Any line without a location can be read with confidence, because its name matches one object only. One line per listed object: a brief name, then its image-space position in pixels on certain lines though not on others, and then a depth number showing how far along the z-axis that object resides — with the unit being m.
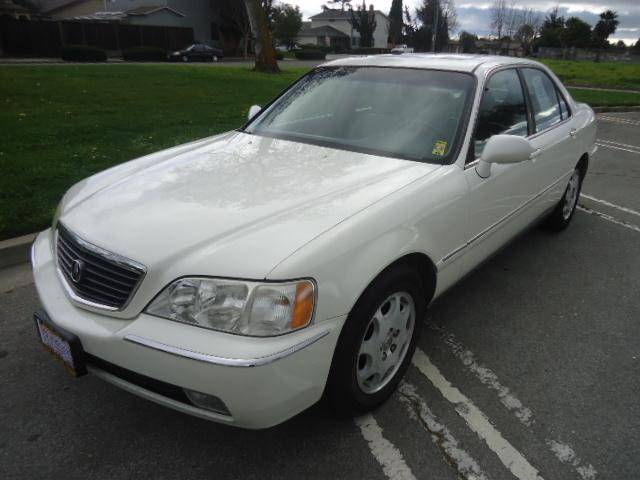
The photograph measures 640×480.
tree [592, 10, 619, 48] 71.44
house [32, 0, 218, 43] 42.59
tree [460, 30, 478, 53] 67.72
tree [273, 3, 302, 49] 55.97
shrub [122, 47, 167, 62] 31.91
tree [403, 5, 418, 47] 67.31
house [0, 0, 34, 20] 35.61
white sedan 1.87
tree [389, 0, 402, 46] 68.06
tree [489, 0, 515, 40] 72.19
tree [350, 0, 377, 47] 64.50
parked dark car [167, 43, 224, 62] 34.38
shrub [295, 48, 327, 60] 43.94
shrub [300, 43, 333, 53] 55.47
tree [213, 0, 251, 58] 44.00
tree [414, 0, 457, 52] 63.59
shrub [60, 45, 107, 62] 27.69
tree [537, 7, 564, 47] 67.56
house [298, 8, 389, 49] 77.00
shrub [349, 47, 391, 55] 54.25
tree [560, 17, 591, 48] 67.56
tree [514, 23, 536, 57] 68.06
